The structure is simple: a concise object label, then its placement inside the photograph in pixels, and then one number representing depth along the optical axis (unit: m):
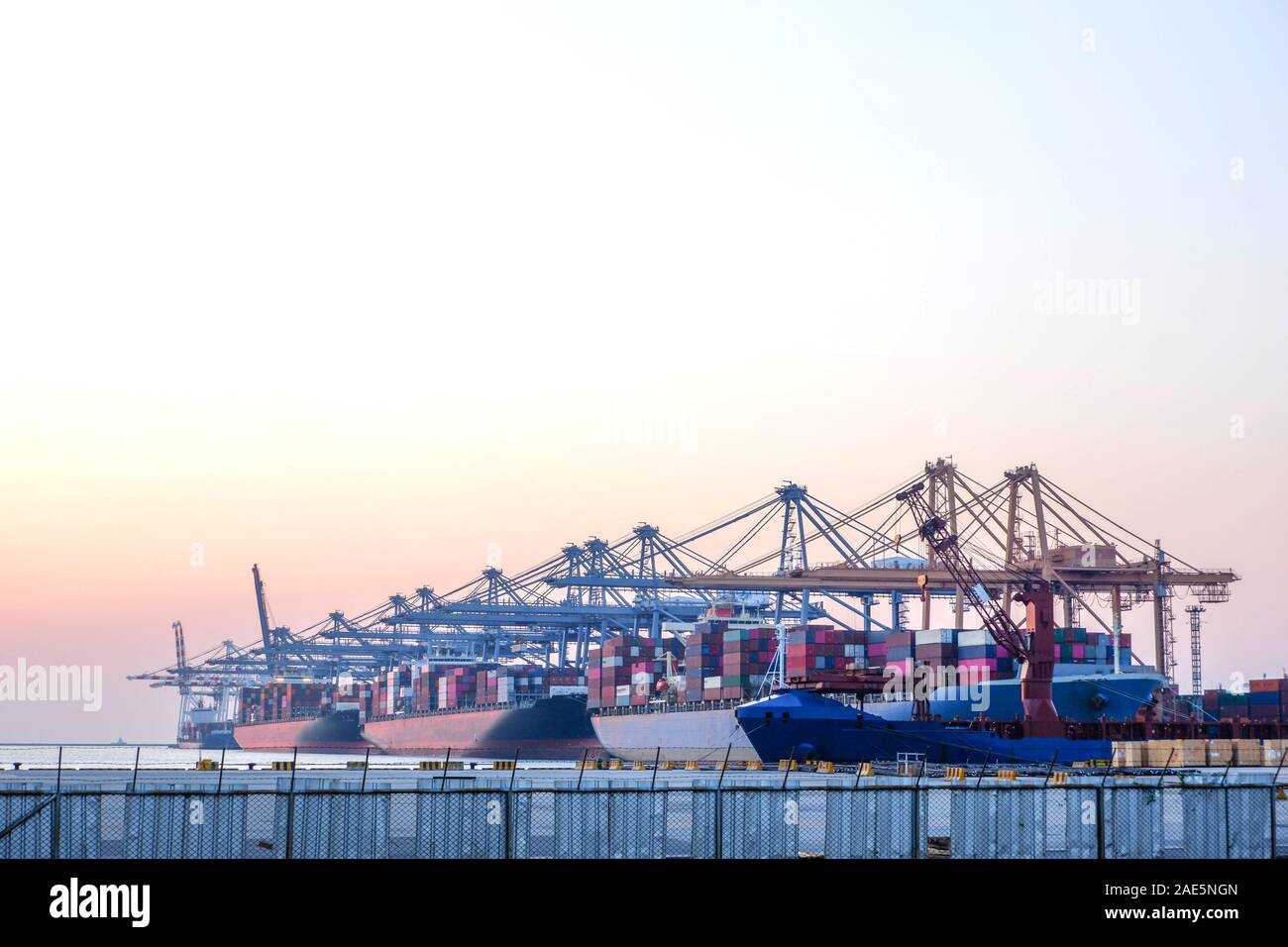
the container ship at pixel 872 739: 95.44
